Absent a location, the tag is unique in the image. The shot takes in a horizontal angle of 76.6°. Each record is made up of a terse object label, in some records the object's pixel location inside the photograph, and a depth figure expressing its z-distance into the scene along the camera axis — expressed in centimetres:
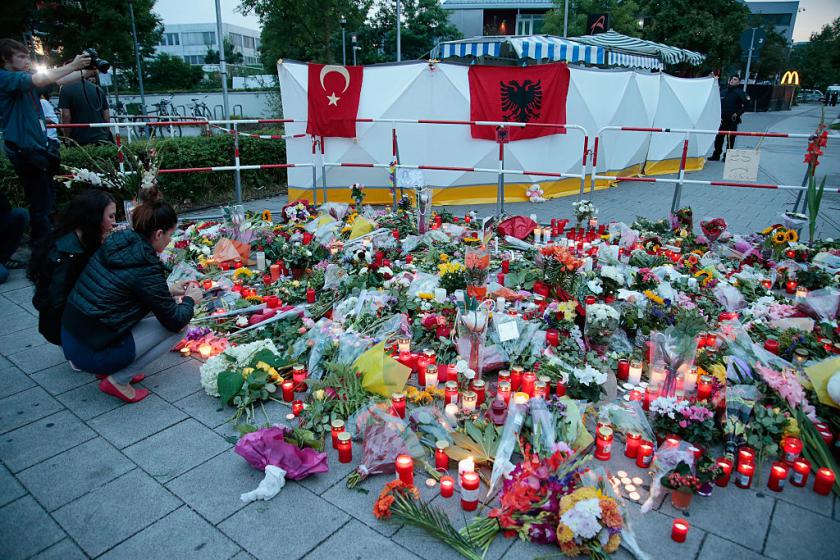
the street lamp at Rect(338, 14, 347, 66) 1792
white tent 860
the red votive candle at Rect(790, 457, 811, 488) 259
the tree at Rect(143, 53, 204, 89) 3161
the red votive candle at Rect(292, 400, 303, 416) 313
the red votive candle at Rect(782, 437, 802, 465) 268
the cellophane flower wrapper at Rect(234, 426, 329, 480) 263
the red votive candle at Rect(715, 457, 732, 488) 260
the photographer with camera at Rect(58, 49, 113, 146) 725
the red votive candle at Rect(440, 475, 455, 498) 252
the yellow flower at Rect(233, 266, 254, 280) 534
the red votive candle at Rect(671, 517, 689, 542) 224
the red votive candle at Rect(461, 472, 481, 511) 239
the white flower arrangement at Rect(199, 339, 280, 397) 338
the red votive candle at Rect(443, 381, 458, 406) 315
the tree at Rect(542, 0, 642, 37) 2628
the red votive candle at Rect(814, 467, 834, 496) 256
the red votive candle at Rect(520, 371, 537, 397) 321
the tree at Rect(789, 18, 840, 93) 5581
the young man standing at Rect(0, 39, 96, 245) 484
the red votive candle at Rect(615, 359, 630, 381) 359
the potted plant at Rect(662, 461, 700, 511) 241
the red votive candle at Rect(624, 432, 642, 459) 280
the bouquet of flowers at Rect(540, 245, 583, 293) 448
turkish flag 827
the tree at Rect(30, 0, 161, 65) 1681
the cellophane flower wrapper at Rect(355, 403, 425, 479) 266
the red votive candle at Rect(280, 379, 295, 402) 328
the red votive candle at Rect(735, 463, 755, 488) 259
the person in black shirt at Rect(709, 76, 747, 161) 1248
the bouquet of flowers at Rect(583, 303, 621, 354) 366
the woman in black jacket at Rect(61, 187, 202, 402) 305
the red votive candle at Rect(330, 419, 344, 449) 286
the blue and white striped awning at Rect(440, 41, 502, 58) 1379
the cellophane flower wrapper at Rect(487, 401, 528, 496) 256
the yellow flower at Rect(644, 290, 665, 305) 419
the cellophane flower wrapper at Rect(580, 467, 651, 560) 219
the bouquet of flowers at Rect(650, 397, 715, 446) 281
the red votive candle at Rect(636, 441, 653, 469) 273
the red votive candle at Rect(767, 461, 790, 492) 256
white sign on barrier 654
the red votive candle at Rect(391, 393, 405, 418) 306
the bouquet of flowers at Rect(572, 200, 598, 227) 657
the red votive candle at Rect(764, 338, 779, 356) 374
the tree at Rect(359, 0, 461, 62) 2888
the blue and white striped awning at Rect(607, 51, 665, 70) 1548
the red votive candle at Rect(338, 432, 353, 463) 276
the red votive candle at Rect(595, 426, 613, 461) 276
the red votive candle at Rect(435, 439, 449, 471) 269
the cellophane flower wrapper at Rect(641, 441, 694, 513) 249
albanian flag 871
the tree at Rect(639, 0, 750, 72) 2700
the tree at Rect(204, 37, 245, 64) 5150
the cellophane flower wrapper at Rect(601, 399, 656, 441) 293
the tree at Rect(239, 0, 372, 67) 1730
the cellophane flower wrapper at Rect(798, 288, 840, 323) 425
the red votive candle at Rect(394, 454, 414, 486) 250
